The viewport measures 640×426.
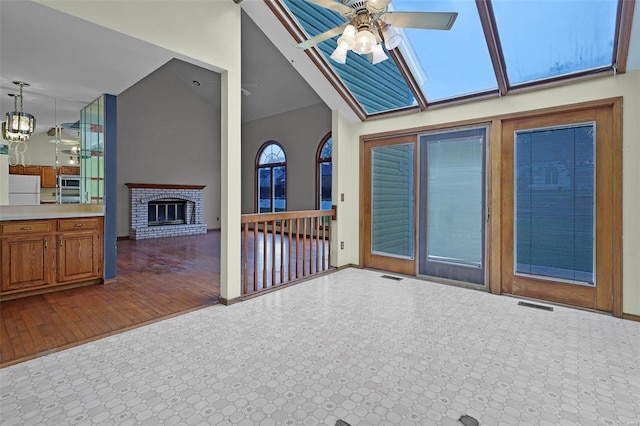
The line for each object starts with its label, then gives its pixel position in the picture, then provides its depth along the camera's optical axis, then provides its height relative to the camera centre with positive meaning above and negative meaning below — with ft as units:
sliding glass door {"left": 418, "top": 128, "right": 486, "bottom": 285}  12.69 +0.28
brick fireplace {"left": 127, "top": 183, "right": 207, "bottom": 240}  26.91 +0.17
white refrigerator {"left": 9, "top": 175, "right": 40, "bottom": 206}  12.92 +0.92
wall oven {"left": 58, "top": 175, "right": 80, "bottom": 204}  14.48 +1.09
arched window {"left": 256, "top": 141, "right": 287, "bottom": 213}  31.17 +3.45
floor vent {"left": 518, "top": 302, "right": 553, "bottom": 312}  10.55 -3.18
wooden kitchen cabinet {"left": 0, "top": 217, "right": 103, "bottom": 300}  10.89 -1.57
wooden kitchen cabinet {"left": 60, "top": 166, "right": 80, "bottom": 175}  14.53 +1.91
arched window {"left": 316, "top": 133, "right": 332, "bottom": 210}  27.09 +3.22
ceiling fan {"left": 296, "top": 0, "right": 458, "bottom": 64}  6.98 +4.38
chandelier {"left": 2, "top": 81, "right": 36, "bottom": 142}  13.15 +3.62
